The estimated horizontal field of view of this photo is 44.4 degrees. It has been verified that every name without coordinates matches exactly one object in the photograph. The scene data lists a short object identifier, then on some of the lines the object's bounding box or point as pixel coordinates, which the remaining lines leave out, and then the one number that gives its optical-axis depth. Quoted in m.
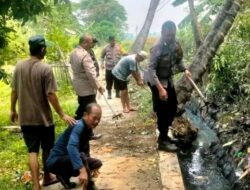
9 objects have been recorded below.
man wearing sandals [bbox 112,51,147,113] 7.36
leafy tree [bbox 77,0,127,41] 30.90
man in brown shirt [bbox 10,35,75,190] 3.90
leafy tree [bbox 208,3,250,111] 7.50
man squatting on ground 3.60
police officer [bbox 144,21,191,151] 5.03
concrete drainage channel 5.24
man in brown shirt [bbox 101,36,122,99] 9.30
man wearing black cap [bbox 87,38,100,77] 8.01
